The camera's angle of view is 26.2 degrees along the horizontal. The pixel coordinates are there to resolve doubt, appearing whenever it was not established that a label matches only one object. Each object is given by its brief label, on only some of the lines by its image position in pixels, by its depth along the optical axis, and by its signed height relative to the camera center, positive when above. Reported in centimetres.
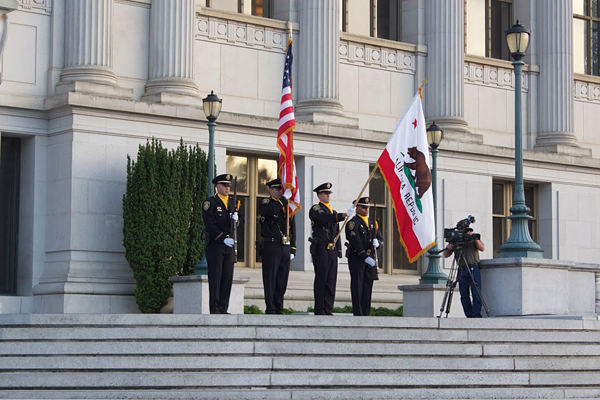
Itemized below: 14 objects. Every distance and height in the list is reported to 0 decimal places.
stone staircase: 1486 -91
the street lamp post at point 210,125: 2350 +292
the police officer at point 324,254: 1881 +46
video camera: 2095 +82
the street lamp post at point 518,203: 2044 +134
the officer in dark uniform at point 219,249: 1789 +50
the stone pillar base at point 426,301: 2617 -30
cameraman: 2067 +20
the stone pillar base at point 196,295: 2341 -19
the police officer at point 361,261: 1983 +38
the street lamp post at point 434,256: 2653 +63
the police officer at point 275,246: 1838 +56
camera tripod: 2025 +7
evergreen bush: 2495 +119
